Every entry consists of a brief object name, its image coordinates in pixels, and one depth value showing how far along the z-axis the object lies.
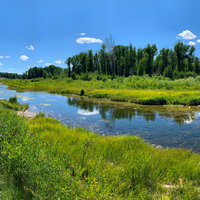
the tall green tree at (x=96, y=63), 74.66
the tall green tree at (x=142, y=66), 50.94
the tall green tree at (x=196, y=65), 52.81
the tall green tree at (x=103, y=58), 65.69
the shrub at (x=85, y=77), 54.73
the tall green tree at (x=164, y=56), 54.61
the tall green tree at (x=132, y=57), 59.44
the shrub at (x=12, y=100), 15.34
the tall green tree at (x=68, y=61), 69.96
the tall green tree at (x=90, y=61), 68.75
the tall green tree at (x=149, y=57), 54.39
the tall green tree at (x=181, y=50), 52.18
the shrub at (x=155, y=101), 18.37
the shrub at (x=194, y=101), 17.20
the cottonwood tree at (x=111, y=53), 48.42
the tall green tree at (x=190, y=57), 52.25
